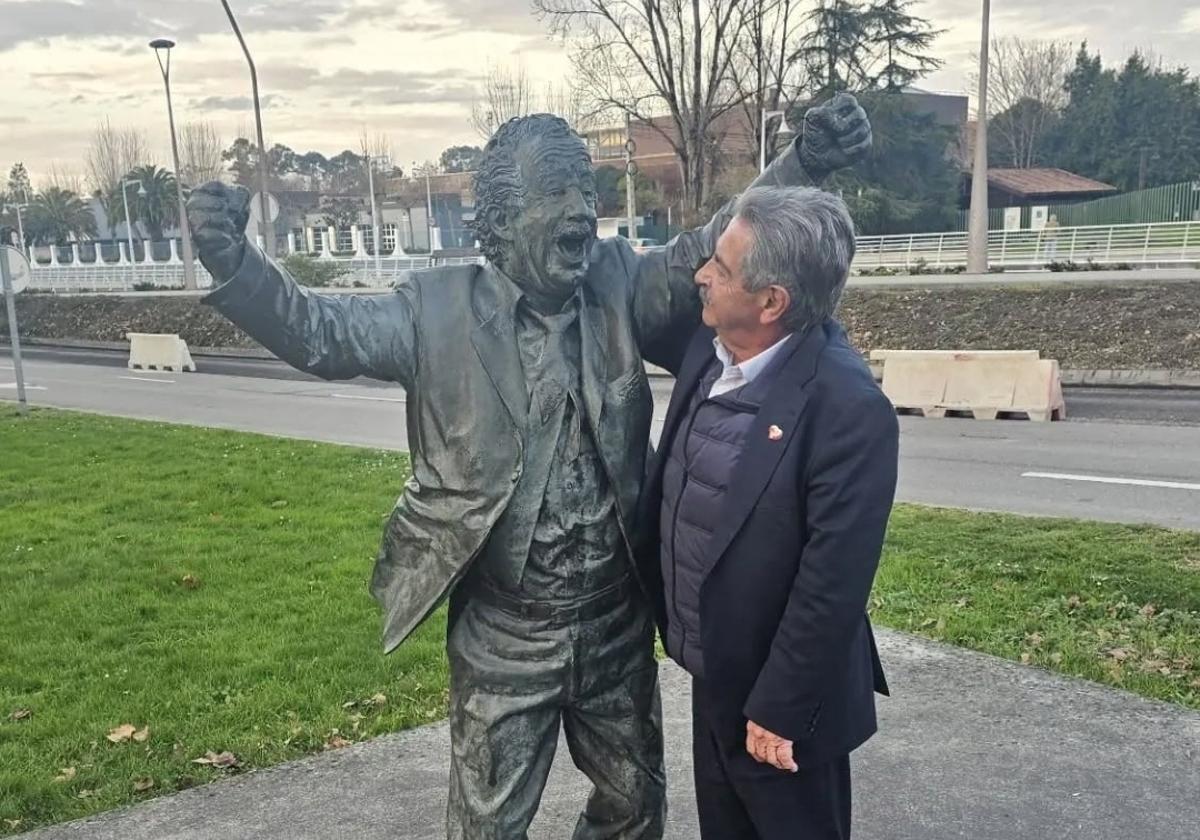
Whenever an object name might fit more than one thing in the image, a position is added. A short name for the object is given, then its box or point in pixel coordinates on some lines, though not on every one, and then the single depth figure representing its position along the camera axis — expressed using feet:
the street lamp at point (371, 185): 106.32
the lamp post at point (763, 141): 91.65
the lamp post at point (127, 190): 163.14
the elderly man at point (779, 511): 6.84
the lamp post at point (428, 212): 160.76
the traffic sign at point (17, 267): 43.88
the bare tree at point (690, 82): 95.76
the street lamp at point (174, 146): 89.92
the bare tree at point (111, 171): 210.18
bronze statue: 7.32
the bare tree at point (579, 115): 99.55
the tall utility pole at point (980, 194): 67.10
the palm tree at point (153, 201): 200.85
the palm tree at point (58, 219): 223.30
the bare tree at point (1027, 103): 153.58
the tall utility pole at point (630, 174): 93.94
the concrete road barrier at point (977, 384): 39.50
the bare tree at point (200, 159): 177.17
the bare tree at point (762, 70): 97.93
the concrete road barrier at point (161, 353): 70.54
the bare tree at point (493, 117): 99.77
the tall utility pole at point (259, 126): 68.15
